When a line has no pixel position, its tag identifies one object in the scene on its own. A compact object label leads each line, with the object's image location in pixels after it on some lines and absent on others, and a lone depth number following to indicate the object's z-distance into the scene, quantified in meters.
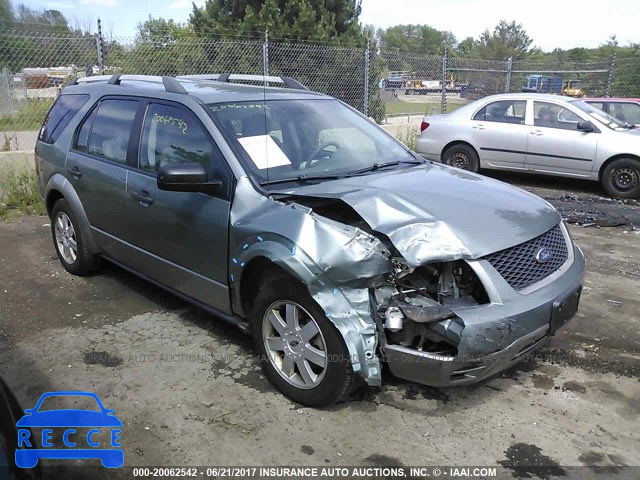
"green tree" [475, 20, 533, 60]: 48.22
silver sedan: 8.59
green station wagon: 2.87
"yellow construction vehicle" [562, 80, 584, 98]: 19.02
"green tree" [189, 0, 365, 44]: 15.48
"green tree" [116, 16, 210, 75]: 8.94
